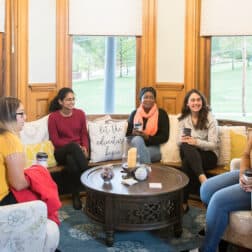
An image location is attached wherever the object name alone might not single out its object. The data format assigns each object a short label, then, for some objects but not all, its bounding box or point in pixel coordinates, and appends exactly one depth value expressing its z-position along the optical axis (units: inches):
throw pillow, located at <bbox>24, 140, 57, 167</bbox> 162.1
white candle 137.7
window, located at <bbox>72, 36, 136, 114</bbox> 204.1
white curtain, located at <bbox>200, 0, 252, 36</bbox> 179.9
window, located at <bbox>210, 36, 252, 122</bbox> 188.9
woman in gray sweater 162.2
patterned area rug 124.9
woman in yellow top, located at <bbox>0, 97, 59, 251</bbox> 97.2
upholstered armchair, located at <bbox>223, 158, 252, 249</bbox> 108.2
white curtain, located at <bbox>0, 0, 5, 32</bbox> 170.9
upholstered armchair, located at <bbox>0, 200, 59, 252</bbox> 90.2
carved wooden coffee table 124.0
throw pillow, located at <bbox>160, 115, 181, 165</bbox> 177.9
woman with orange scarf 180.9
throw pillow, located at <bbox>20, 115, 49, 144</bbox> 166.4
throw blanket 101.0
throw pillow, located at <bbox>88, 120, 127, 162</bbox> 179.0
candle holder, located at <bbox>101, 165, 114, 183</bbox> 133.9
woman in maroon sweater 164.4
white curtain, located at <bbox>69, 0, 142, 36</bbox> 193.8
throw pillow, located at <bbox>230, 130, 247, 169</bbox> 168.4
